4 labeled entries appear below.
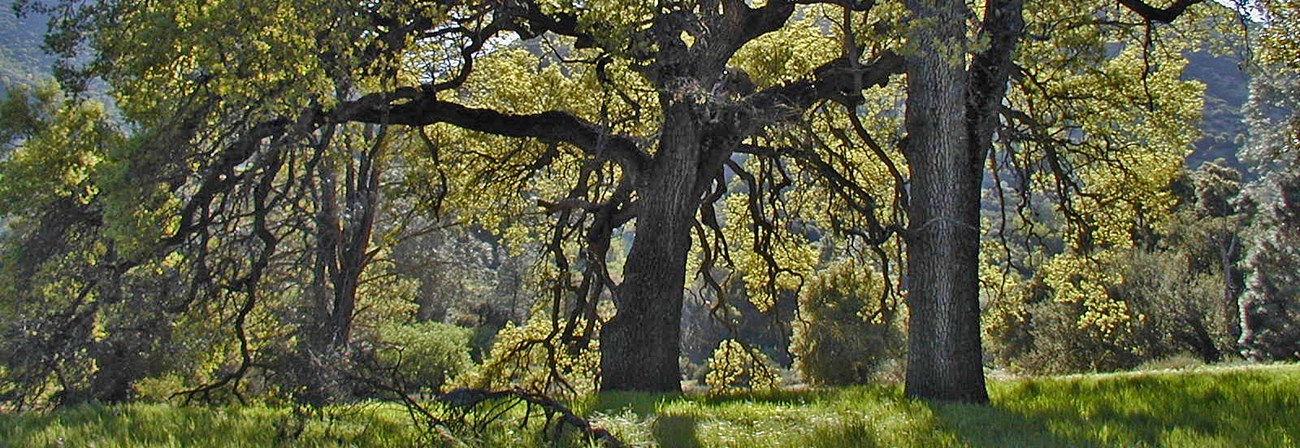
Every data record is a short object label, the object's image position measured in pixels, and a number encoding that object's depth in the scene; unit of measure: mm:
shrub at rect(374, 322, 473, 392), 35875
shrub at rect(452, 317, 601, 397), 12961
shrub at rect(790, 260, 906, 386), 31109
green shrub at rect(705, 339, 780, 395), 14634
